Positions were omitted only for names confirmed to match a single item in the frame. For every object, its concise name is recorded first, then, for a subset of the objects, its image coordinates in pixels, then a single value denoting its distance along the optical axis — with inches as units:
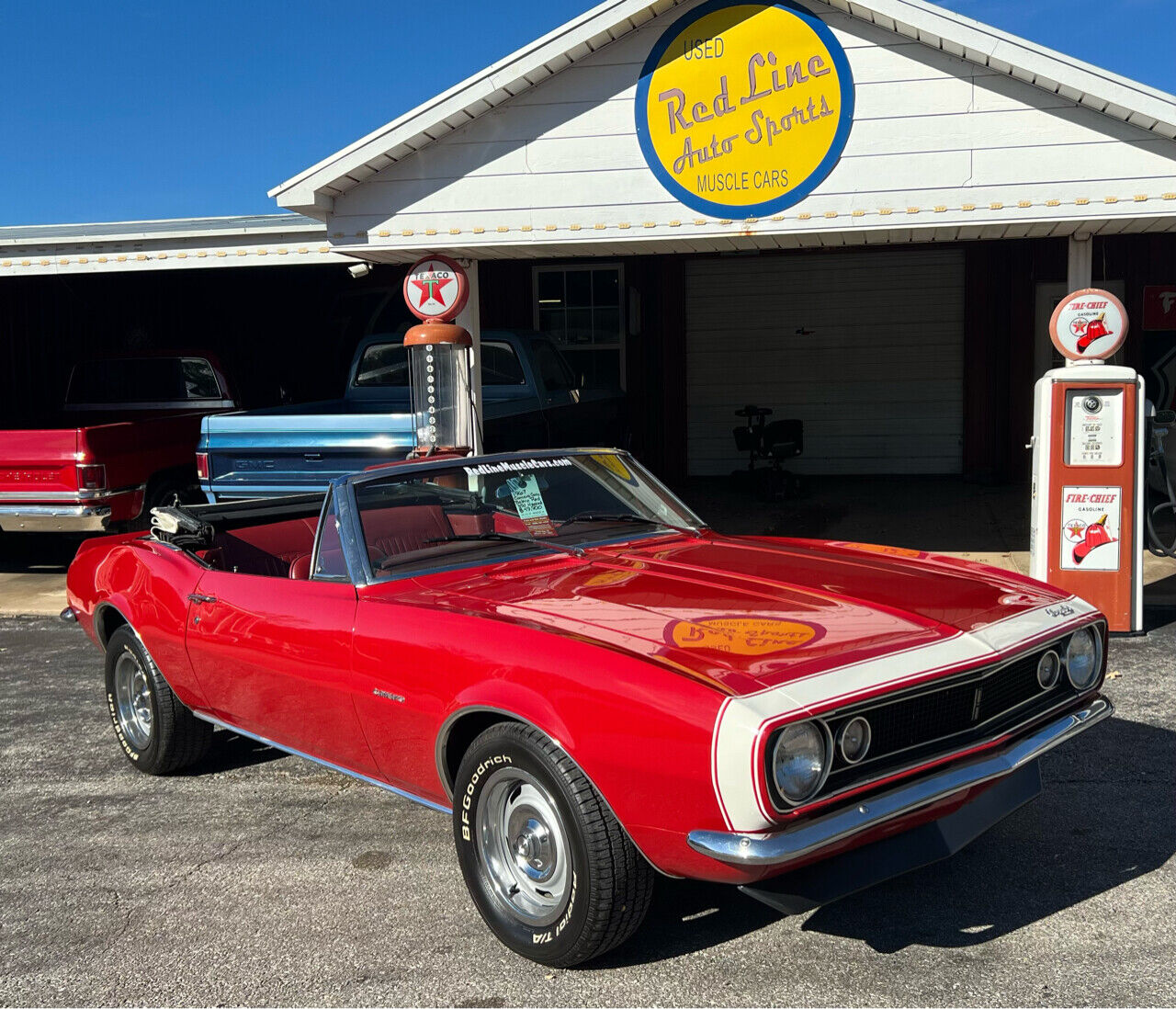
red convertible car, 113.3
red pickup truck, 368.5
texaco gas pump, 331.6
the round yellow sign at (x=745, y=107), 303.0
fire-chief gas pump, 283.4
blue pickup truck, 343.0
